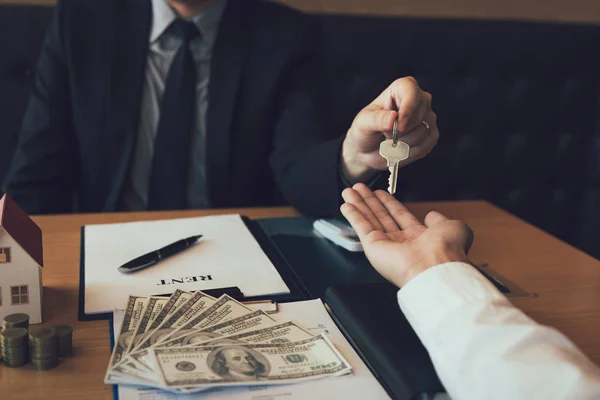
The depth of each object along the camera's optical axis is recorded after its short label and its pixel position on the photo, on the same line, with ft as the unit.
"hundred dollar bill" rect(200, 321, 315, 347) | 2.08
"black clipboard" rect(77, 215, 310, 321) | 2.40
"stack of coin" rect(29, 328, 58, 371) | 2.00
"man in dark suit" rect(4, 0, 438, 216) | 4.25
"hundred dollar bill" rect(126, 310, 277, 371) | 1.94
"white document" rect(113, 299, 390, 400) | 1.85
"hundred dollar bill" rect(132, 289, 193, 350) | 2.07
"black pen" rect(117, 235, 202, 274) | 2.72
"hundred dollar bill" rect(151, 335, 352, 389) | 1.87
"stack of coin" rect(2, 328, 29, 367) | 2.00
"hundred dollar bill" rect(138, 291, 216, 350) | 2.06
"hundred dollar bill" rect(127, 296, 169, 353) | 2.06
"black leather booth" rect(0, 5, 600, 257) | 5.88
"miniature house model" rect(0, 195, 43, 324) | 2.20
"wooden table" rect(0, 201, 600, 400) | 1.98
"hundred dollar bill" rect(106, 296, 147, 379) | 1.97
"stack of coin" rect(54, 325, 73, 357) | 2.09
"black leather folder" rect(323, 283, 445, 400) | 1.90
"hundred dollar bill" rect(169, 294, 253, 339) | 2.16
